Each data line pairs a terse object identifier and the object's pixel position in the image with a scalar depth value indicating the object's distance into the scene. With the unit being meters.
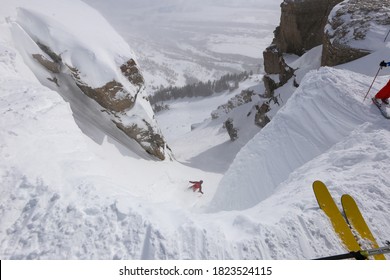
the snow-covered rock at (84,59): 15.62
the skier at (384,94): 9.08
